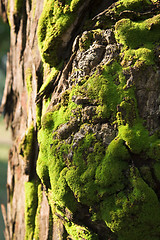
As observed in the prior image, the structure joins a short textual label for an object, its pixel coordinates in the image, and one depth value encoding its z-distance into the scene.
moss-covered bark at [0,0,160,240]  1.17
